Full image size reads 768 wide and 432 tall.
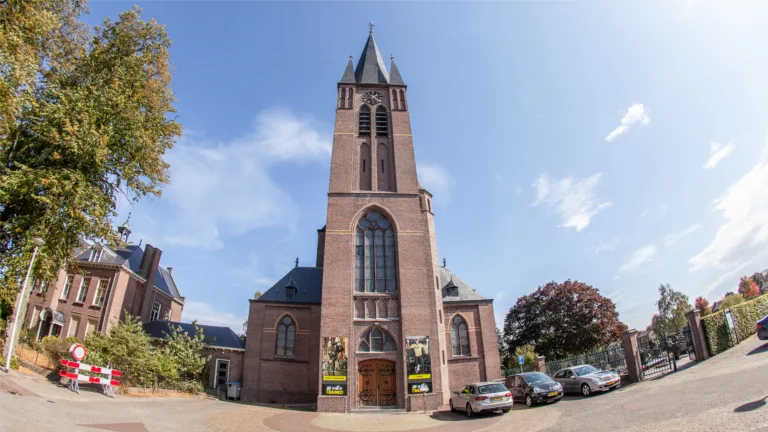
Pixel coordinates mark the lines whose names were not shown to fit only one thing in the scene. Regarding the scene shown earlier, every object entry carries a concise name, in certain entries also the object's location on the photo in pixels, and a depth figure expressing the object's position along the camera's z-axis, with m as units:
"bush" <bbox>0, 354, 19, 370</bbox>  15.27
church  20.14
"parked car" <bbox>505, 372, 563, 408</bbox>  14.92
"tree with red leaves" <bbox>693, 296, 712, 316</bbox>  66.20
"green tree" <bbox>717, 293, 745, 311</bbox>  46.38
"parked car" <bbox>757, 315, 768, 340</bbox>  13.53
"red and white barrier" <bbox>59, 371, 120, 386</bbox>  15.01
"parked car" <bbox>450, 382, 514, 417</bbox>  14.36
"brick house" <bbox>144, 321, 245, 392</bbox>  26.23
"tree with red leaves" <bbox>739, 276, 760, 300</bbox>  58.25
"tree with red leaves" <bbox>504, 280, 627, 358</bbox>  35.94
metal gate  16.08
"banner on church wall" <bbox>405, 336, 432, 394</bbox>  19.61
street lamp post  13.60
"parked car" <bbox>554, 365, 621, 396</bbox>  15.20
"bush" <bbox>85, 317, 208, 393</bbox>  17.95
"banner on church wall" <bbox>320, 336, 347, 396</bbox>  19.45
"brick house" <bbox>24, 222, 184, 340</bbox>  28.30
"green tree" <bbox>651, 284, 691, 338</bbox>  53.97
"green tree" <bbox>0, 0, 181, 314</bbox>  13.23
